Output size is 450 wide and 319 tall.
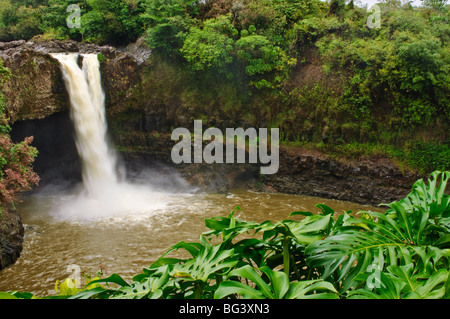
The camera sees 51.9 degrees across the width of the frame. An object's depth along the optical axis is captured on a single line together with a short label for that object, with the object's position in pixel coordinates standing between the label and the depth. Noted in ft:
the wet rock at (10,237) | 187.35
